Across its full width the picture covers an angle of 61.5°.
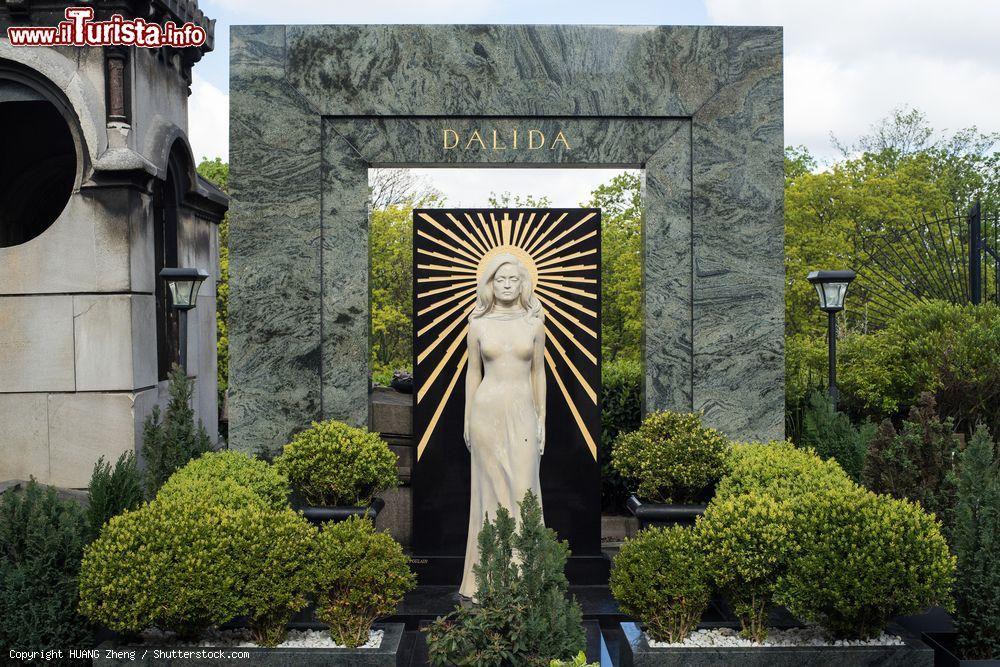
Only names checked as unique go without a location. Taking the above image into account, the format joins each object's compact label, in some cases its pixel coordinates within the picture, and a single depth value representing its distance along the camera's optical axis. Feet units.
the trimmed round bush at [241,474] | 24.56
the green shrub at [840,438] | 32.50
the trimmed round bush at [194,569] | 17.90
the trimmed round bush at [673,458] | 26.11
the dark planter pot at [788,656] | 18.81
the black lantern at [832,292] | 33.83
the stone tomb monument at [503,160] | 30.50
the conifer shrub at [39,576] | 19.77
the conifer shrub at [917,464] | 24.63
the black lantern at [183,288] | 39.58
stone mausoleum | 41.09
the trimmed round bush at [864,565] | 18.07
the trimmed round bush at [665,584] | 19.13
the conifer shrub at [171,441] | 32.32
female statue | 25.25
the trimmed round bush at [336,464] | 26.00
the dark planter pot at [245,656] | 18.66
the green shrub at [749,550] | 19.01
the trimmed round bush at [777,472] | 22.34
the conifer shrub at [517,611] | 15.43
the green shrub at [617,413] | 37.52
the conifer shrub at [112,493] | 25.23
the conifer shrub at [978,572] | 19.02
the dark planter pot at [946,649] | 18.88
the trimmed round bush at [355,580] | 18.92
